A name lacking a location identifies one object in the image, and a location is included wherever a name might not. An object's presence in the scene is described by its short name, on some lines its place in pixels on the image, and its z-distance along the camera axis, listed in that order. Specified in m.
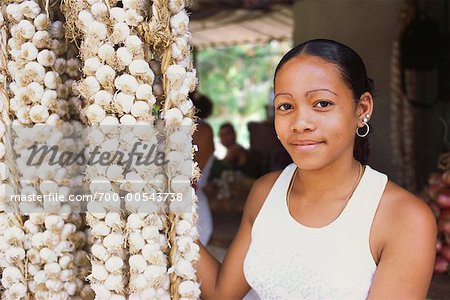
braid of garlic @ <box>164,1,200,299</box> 1.05
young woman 1.28
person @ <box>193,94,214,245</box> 3.09
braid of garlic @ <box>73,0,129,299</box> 1.01
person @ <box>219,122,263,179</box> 5.23
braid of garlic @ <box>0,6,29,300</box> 1.11
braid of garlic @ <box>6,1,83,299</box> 1.09
